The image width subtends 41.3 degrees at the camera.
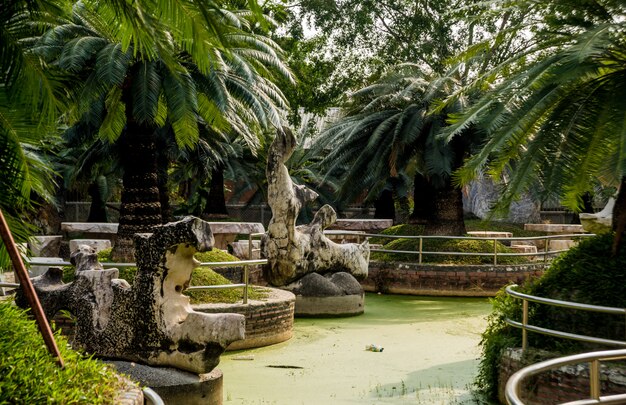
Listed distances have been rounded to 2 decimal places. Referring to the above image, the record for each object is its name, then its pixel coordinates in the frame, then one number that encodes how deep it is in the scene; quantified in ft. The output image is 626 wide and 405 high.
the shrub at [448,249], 63.82
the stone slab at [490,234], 72.53
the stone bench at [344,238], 74.43
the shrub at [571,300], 25.25
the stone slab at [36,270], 46.64
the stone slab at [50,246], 63.16
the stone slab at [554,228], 91.39
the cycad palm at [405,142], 66.59
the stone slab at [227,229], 70.95
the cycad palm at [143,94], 38.45
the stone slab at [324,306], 48.44
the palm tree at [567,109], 25.85
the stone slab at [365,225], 89.45
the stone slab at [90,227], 70.30
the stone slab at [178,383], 25.80
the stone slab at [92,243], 55.88
